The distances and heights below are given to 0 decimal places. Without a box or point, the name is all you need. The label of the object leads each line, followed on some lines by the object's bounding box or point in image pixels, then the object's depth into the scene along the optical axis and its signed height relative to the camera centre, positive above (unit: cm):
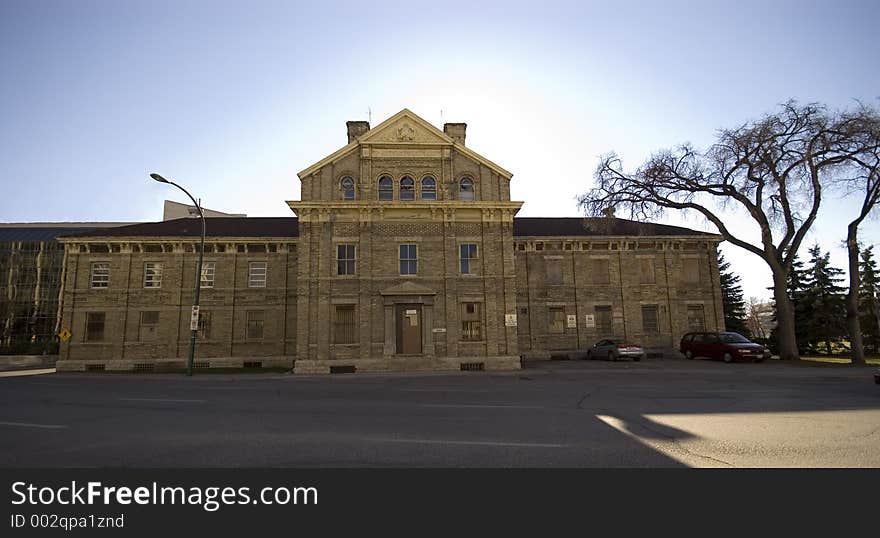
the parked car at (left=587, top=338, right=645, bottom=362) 2605 -132
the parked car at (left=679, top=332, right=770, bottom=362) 2355 -115
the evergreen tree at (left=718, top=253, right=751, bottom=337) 3712 +209
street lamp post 2044 +52
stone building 2273 +318
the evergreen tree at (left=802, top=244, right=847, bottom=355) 3234 +129
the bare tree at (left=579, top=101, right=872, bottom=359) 2352 +836
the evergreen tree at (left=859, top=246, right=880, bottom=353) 3287 +158
